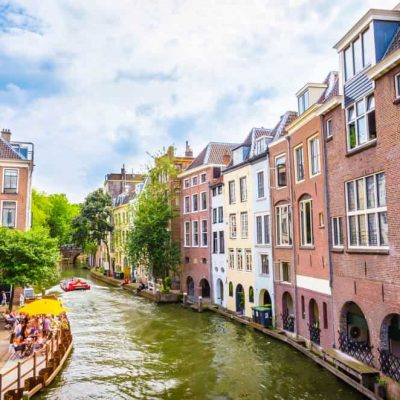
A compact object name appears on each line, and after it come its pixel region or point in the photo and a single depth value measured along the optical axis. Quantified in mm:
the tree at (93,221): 72188
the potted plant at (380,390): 14922
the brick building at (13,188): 39156
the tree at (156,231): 45906
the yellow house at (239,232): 32500
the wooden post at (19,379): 15470
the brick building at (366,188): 15602
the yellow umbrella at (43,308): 21312
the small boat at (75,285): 52894
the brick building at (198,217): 41469
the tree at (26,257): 28547
